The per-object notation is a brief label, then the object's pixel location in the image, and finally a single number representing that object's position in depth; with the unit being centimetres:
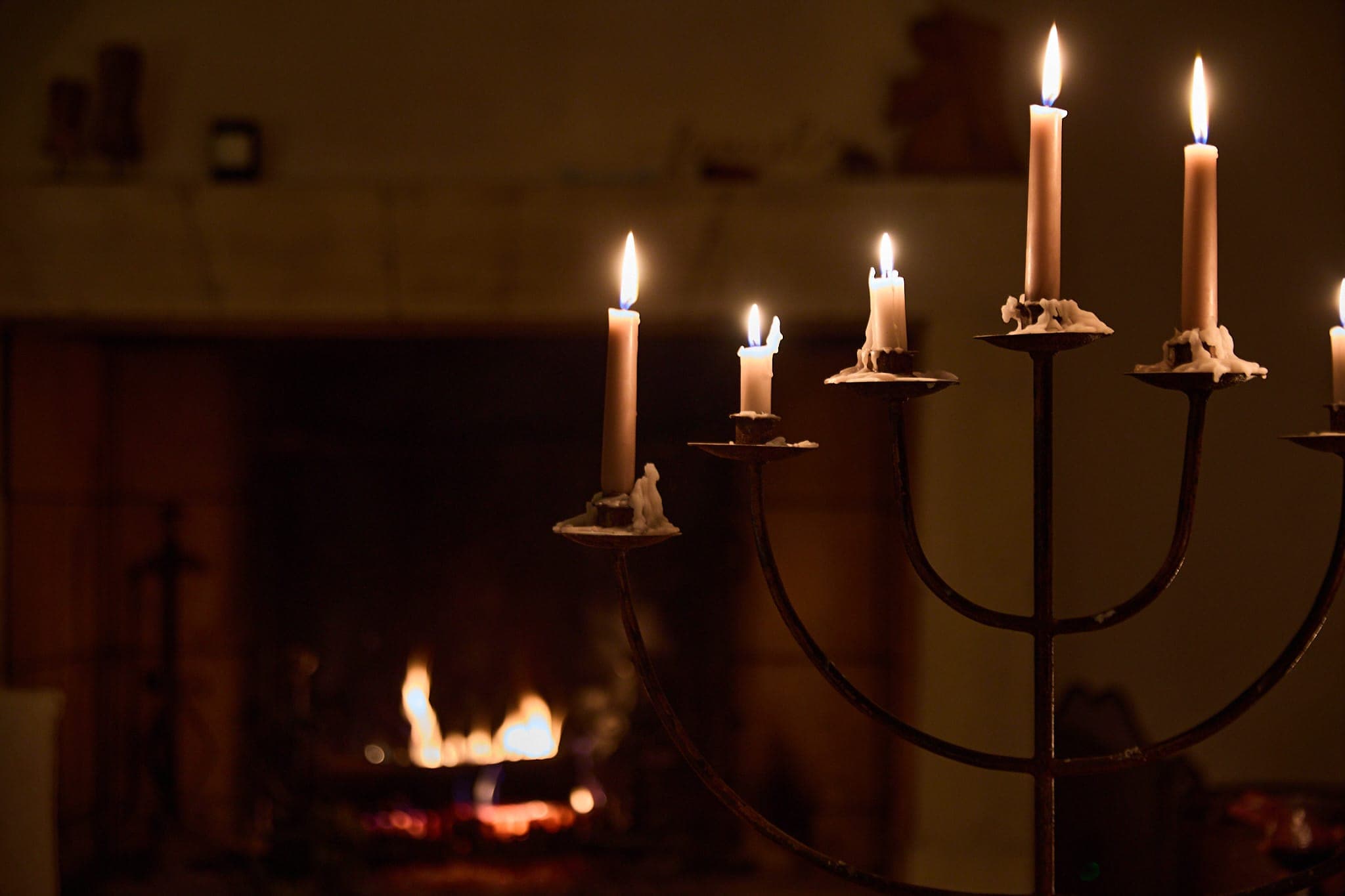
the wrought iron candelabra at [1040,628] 213
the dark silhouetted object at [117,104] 448
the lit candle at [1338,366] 218
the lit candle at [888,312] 212
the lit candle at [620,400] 212
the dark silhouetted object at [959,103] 442
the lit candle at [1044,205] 209
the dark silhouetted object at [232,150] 447
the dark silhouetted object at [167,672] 521
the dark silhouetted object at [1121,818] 368
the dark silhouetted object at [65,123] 448
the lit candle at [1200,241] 209
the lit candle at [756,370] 218
